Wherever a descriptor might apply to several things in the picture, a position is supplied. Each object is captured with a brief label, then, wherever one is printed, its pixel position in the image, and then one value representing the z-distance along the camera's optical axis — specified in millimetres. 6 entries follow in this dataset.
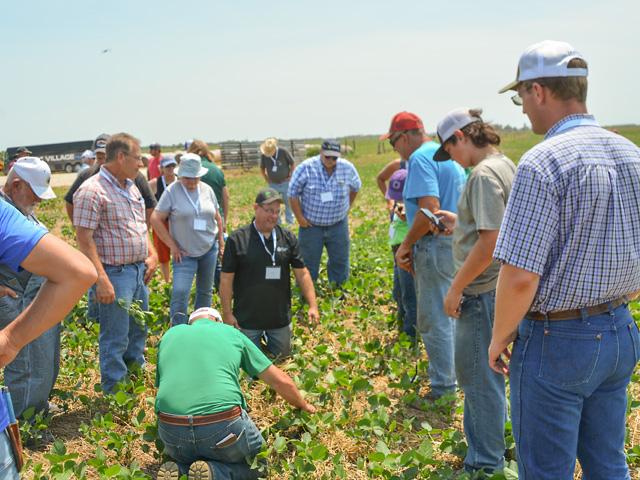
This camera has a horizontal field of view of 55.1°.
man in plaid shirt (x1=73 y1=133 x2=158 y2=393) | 4012
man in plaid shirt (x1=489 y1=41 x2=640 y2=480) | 1899
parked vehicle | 43375
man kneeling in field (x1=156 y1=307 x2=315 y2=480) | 3010
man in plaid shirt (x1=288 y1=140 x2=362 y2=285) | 6559
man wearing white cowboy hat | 10430
